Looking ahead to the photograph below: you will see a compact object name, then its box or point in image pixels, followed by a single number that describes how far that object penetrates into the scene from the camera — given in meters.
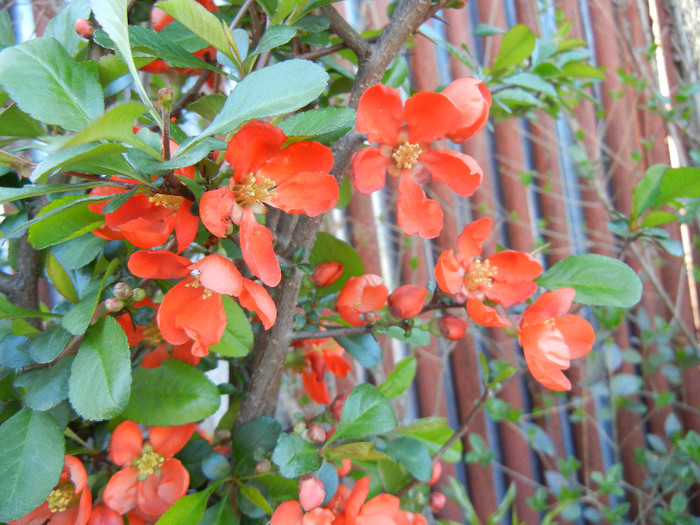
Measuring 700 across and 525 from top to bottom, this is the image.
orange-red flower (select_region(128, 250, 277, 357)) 0.21
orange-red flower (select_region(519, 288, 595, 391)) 0.25
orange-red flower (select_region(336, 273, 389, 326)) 0.26
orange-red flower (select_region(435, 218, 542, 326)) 0.24
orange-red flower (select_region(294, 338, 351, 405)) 0.30
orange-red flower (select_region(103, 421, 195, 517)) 0.24
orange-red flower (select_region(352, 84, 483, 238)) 0.23
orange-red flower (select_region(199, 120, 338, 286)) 0.20
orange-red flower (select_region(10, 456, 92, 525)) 0.23
